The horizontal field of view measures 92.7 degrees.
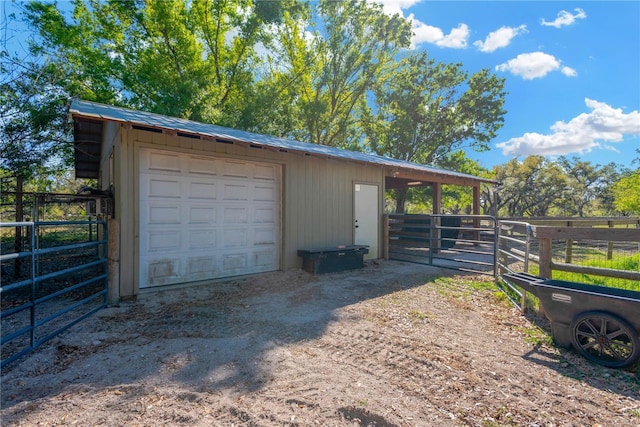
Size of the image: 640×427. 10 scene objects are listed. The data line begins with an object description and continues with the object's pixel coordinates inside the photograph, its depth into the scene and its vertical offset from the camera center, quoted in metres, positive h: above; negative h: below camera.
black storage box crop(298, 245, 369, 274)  6.43 -1.03
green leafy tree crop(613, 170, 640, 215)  13.29 +0.98
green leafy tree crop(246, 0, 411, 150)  18.61 +9.76
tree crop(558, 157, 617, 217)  31.86 +3.81
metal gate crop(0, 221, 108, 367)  2.76 -1.33
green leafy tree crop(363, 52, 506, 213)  19.31 +6.63
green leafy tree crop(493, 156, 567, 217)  27.97 +2.62
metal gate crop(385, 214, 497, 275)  7.25 -1.06
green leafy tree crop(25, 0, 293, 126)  12.98 +8.03
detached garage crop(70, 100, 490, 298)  4.62 +0.24
